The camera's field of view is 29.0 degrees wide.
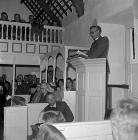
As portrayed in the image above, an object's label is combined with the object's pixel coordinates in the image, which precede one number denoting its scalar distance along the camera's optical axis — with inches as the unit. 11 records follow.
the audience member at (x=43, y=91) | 220.1
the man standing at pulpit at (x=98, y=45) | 166.4
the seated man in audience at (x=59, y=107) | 151.3
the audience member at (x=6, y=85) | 322.1
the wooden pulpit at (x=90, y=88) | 147.3
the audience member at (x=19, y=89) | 330.3
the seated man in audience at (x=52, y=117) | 96.2
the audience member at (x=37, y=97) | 243.1
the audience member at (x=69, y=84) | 226.7
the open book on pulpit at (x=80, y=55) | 164.3
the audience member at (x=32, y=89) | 297.0
